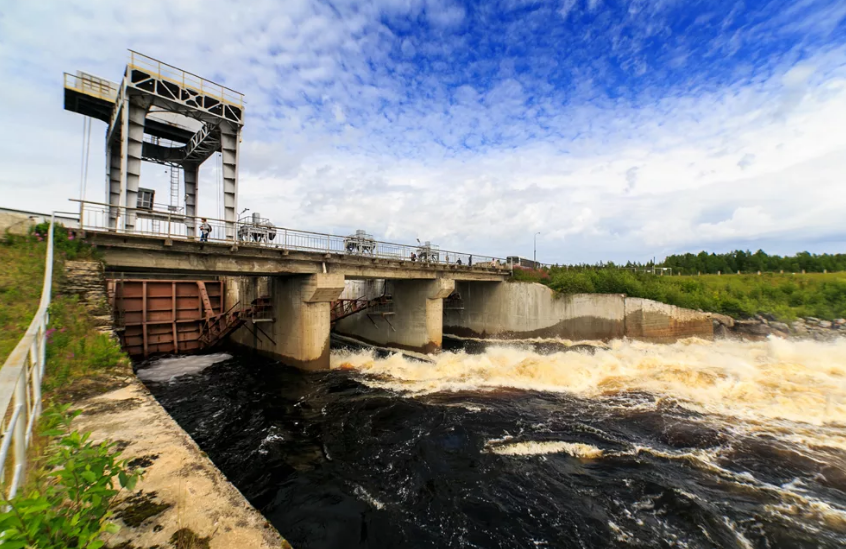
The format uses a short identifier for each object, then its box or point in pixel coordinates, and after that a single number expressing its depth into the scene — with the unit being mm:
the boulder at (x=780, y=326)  24481
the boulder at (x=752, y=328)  24719
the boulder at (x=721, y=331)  25000
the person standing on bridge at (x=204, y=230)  16181
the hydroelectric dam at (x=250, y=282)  16828
